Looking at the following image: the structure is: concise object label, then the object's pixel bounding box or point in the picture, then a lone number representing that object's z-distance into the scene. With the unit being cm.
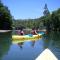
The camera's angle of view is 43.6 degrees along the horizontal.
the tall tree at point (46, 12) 4437
